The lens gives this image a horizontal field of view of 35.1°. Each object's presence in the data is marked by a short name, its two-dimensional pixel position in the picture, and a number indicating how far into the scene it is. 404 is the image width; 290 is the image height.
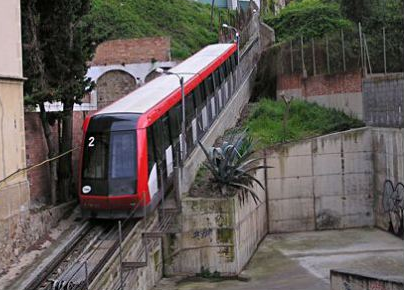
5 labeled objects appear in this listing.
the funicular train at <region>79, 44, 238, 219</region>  16.05
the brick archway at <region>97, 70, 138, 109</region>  31.23
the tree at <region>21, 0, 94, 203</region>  16.92
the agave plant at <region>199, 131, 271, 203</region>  19.23
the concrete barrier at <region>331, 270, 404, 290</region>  10.90
